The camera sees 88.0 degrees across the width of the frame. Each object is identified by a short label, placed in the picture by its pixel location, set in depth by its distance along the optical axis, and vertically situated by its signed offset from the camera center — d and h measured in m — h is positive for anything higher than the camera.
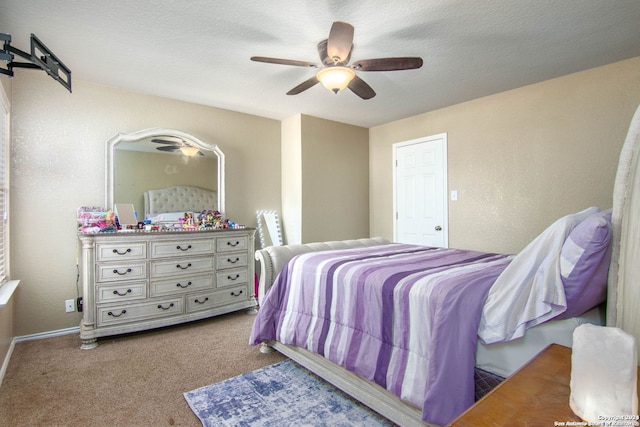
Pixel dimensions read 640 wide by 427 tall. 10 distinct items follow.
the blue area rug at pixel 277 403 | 1.78 -1.10
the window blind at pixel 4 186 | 2.56 +0.26
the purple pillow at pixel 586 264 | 1.29 -0.21
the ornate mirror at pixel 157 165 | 3.35 +0.57
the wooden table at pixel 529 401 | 0.67 -0.42
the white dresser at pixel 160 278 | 2.82 -0.59
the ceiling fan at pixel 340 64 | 2.13 +1.06
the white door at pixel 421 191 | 4.30 +0.30
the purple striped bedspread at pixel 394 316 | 1.42 -0.55
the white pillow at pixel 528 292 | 1.36 -0.34
